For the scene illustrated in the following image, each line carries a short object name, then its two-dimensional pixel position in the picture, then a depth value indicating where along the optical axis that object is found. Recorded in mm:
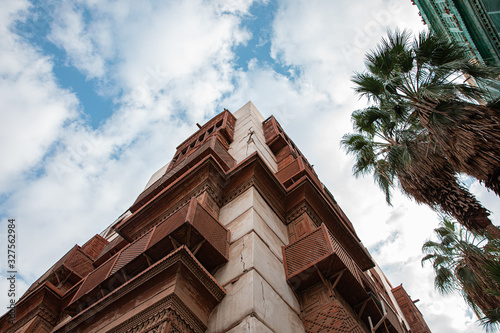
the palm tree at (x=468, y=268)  9147
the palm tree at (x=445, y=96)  6934
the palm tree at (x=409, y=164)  7785
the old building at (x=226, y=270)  5879
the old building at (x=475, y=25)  8641
